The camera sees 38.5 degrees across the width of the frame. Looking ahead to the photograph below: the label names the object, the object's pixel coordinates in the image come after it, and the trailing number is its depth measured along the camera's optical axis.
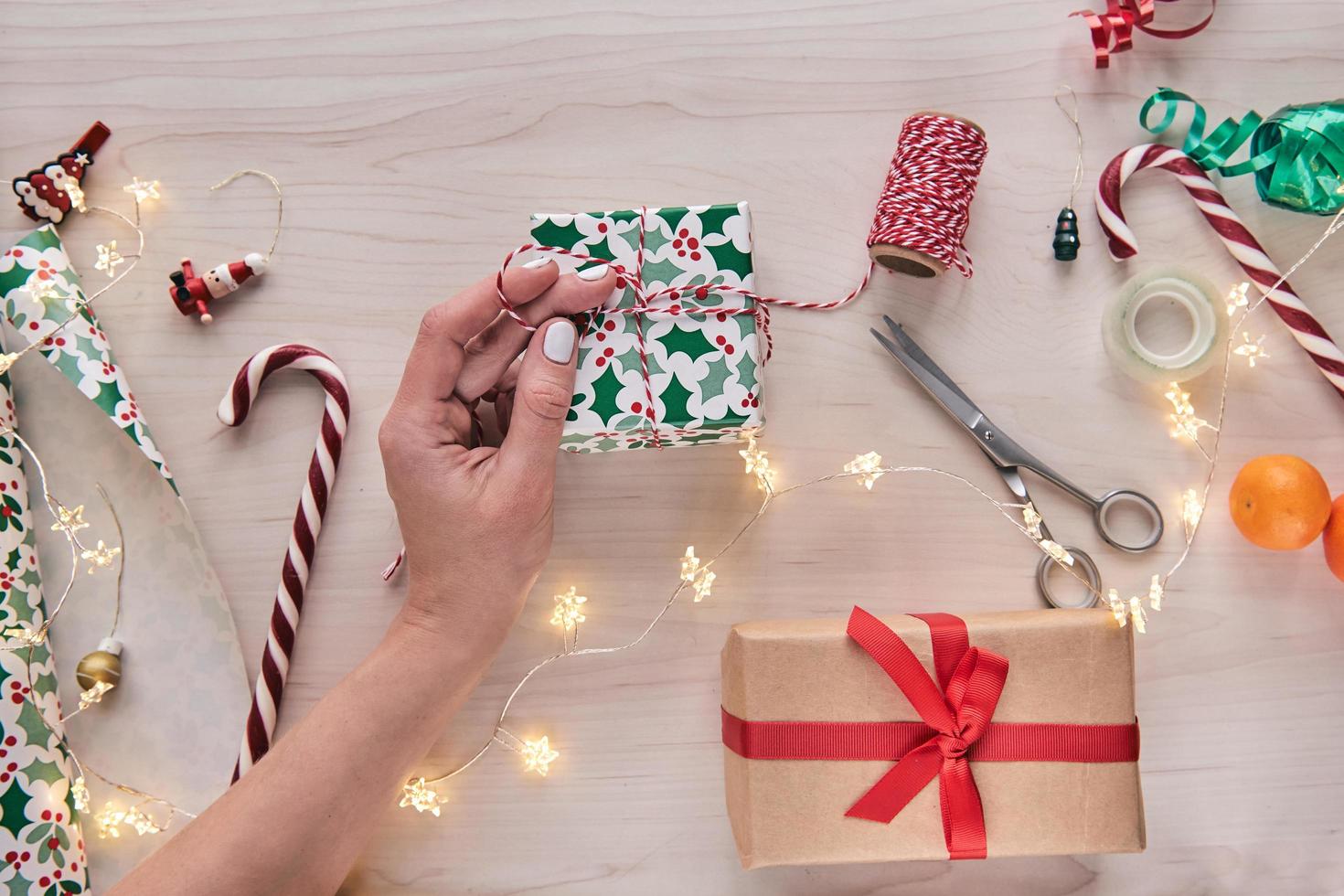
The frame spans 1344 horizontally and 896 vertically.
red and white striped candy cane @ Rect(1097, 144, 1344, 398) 0.96
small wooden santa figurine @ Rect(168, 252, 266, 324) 0.98
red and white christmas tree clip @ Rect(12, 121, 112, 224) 0.98
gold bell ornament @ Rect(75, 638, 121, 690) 0.97
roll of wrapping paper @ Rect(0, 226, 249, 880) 0.98
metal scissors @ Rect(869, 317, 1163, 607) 0.96
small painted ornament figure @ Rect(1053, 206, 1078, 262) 0.96
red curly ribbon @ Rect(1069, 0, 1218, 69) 0.96
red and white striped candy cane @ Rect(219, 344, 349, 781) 0.97
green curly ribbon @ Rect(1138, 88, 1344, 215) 0.94
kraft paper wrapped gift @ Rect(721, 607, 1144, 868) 0.90
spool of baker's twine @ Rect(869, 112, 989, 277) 0.93
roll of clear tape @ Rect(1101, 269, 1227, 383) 0.95
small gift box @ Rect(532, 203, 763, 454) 0.91
